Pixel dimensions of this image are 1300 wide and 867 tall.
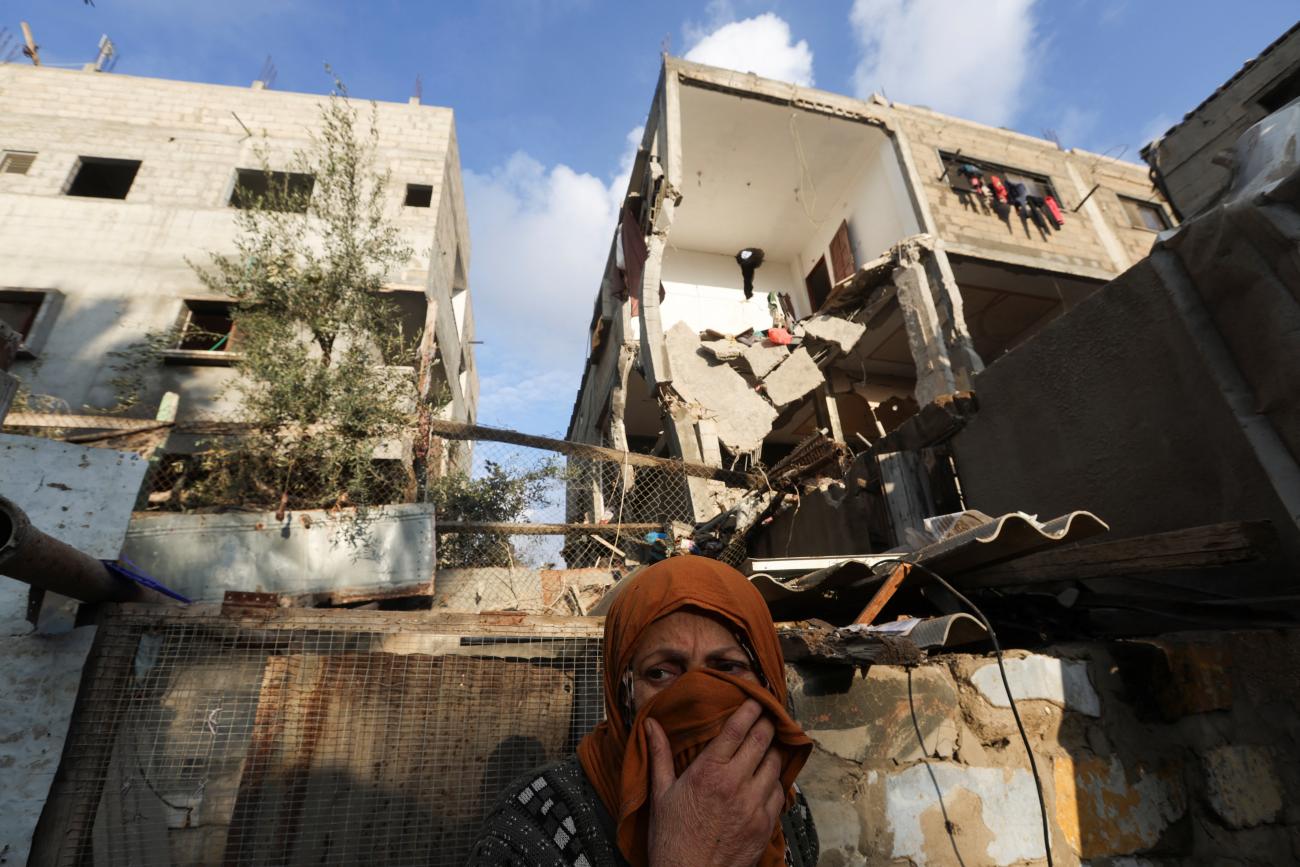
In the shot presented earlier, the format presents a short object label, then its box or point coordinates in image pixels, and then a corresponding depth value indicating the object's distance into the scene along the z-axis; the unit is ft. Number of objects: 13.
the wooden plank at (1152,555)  7.44
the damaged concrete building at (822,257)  31.68
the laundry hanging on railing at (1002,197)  36.86
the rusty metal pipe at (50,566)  6.40
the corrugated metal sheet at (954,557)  8.43
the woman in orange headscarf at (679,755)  3.64
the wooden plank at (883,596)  9.34
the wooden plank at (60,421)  18.47
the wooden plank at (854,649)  7.09
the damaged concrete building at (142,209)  31.55
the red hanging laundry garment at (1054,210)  37.93
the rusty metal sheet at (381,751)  7.57
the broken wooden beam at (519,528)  21.85
